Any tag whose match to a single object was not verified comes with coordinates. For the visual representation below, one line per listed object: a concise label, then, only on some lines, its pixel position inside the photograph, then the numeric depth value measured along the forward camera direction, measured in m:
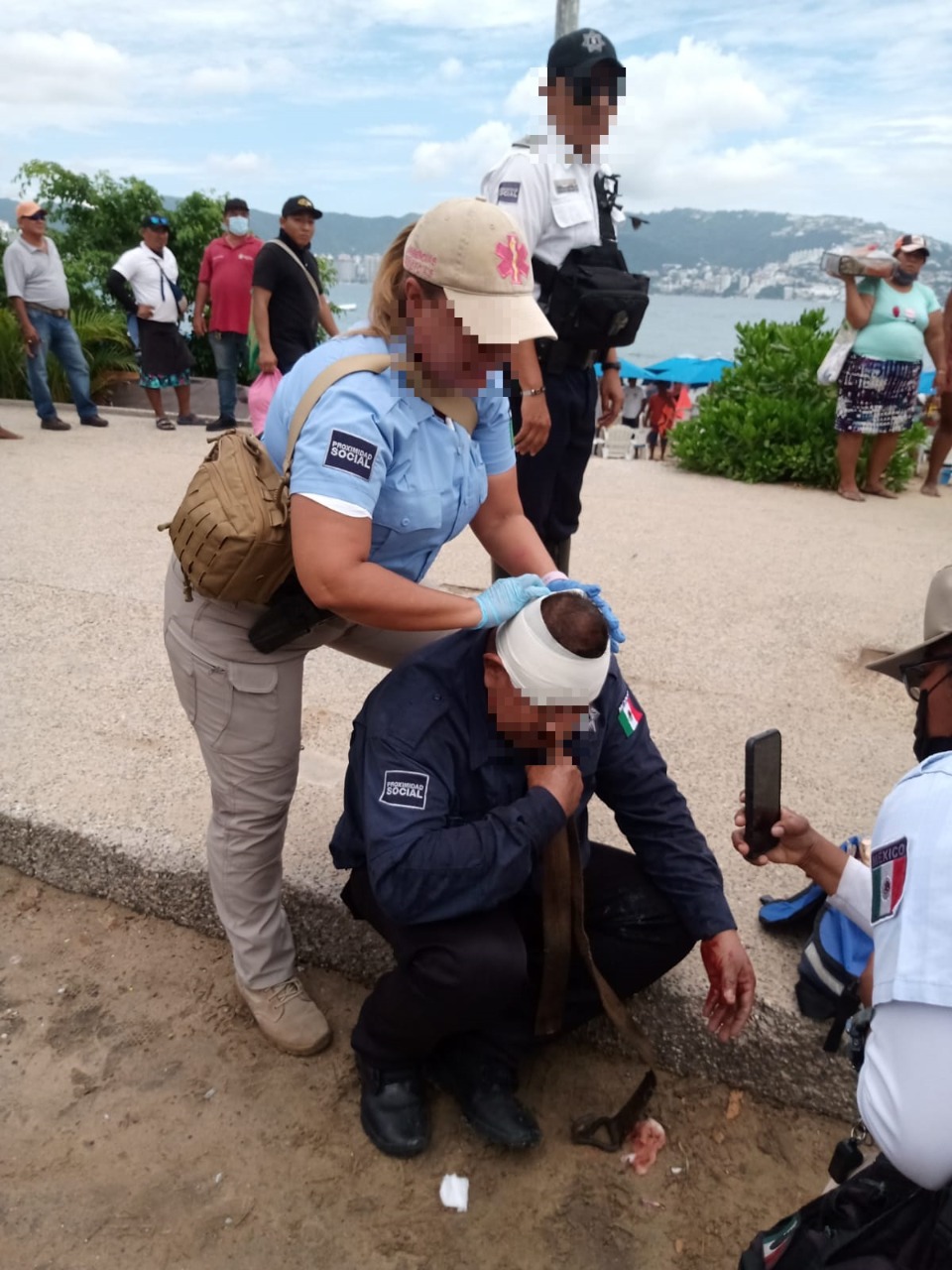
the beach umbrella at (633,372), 21.81
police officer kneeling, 1.87
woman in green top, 6.54
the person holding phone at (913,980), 1.22
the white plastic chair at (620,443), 18.54
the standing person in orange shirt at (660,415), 17.94
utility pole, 5.50
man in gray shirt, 7.64
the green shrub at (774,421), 7.49
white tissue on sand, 1.99
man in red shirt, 8.27
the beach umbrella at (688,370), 21.56
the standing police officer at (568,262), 3.28
